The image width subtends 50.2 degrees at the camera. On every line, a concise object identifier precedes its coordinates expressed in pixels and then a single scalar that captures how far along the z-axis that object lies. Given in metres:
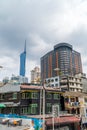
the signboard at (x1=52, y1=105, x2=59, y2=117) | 12.68
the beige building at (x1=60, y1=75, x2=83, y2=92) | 41.17
